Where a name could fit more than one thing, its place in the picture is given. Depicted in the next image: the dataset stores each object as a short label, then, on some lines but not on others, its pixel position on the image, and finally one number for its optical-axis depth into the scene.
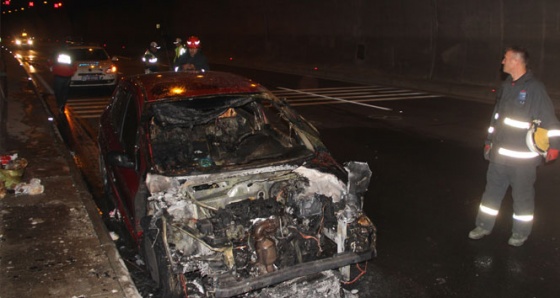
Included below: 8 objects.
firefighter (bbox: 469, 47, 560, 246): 4.41
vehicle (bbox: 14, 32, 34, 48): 53.81
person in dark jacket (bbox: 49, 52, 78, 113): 11.26
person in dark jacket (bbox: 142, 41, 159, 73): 13.28
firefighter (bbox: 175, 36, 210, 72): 10.51
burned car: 3.42
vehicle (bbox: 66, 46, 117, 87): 15.13
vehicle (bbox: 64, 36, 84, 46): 15.80
